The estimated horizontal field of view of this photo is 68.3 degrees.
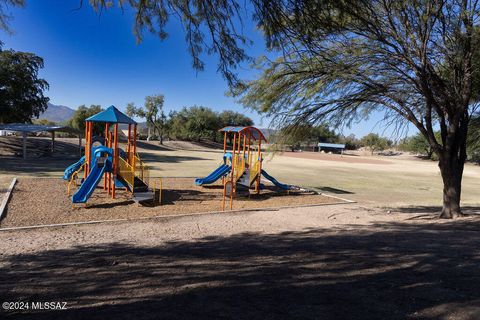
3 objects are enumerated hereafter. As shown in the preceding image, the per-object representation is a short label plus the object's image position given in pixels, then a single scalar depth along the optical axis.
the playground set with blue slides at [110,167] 11.55
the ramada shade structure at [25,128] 27.55
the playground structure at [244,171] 15.64
